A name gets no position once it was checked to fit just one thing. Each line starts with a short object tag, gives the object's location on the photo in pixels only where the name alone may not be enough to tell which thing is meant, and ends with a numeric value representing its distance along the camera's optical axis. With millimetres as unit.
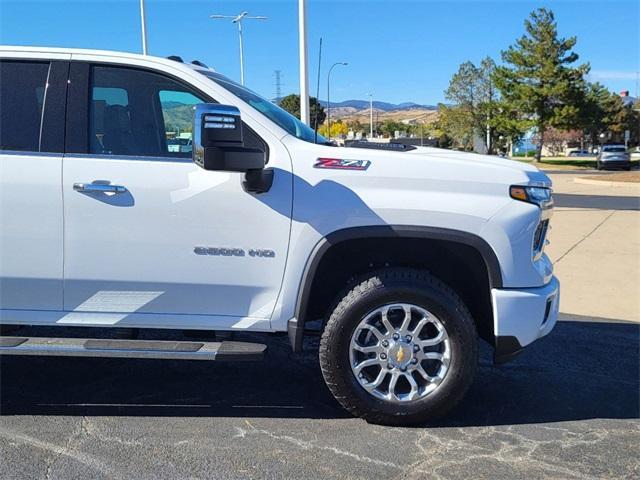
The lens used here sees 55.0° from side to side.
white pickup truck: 3471
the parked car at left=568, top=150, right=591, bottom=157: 80588
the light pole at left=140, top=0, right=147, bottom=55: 22977
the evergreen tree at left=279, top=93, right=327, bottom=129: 55338
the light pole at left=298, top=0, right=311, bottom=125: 12758
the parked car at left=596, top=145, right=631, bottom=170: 38281
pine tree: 49812
